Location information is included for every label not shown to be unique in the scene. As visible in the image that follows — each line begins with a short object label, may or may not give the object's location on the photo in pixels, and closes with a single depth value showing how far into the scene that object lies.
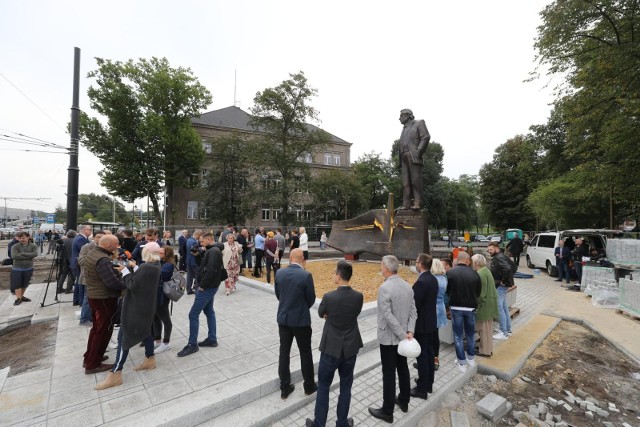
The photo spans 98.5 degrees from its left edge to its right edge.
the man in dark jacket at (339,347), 2.89
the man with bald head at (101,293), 3.64
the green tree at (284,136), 25.38
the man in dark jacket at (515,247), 13.08
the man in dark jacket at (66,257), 7.34
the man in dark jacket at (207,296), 4.42
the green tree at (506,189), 31.12
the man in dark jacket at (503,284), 5.66
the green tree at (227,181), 28.52
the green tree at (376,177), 38.97
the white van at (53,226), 42.29
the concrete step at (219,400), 2.89
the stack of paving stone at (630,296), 7.27
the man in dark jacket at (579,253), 11.40
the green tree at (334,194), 29.73
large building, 31.70
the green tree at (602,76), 10.01
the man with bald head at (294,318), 3.36
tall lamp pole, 7.93
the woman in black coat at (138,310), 3.51
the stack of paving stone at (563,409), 3.52
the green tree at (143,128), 25.27
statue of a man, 11.27
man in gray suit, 3.15
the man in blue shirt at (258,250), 10.35
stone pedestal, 10.68
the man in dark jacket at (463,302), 4.38
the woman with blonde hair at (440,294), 4.40
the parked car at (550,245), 12.37
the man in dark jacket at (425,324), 3.68
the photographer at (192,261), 7.75
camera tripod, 7.48
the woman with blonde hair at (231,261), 7.64
